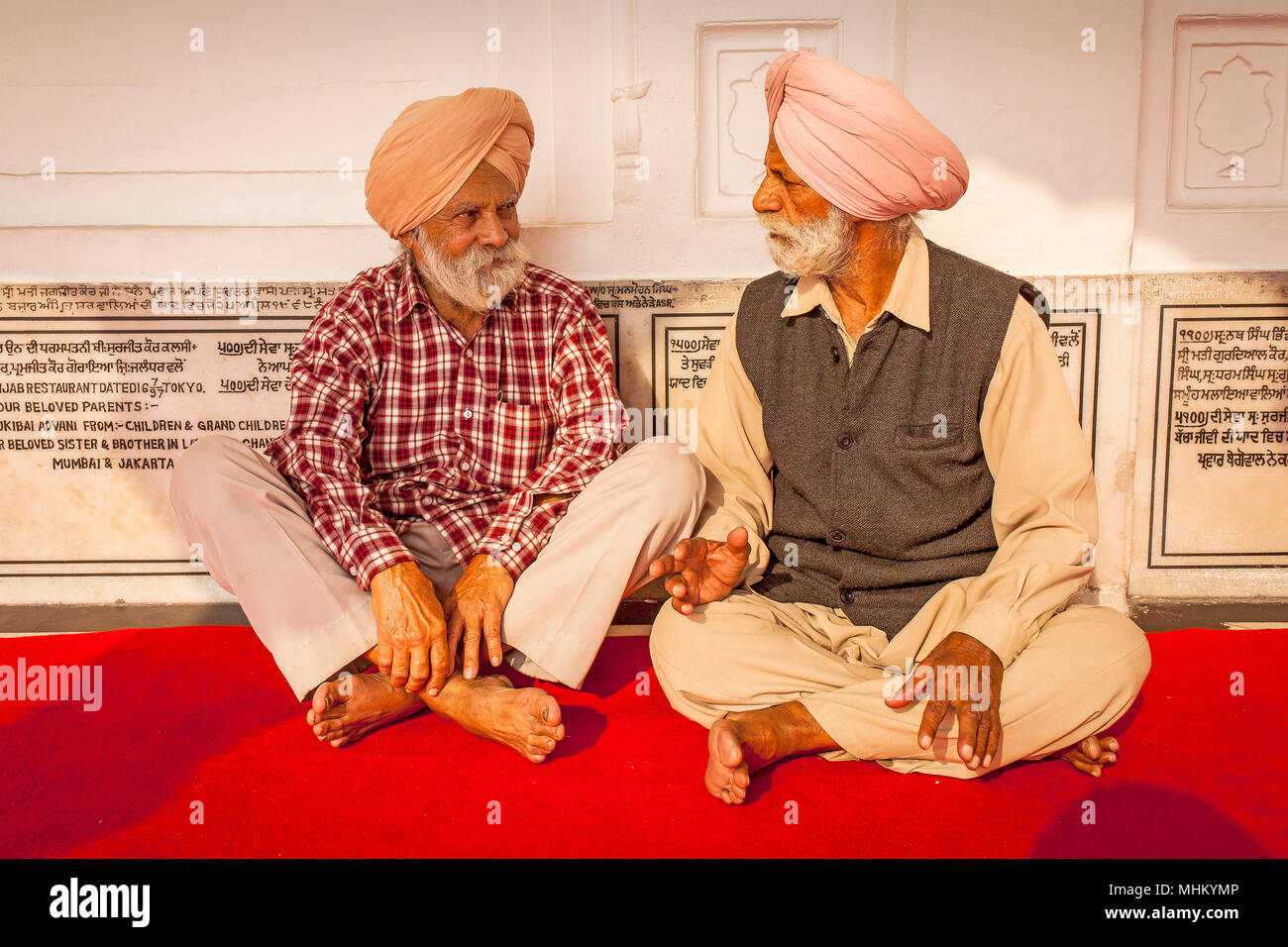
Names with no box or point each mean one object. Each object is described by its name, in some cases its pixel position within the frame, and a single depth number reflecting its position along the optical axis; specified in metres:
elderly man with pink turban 2.03
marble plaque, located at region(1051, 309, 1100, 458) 3.24
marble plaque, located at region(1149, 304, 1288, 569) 3.26
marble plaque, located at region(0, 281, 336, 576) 3.32
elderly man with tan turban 2.21
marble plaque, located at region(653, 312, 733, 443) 3.30
